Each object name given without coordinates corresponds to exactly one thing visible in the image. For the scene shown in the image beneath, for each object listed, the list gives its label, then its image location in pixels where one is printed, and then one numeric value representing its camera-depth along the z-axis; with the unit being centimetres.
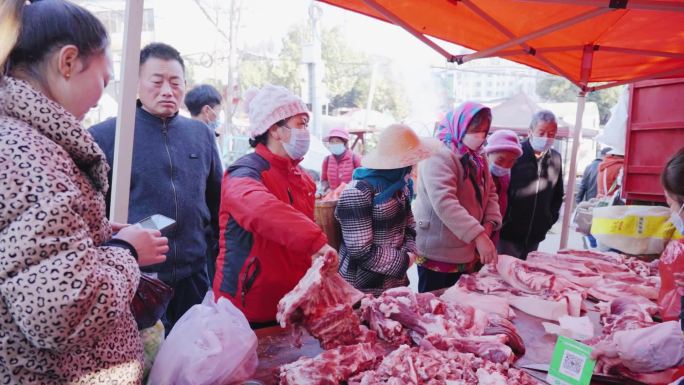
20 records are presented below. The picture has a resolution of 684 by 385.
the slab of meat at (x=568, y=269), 298
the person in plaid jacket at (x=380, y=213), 280
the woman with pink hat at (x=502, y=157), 406
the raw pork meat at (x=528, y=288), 247
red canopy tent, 327
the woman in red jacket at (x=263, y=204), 213
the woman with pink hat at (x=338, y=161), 749
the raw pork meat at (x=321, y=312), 183
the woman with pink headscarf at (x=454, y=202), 313
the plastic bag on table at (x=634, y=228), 367
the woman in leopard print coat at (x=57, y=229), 100
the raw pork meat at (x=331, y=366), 162
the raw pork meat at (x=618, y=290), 273
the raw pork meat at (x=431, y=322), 199
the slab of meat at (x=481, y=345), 184
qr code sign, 159
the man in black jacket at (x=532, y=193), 429
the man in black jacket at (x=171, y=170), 253
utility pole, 1191
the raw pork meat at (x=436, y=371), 165
